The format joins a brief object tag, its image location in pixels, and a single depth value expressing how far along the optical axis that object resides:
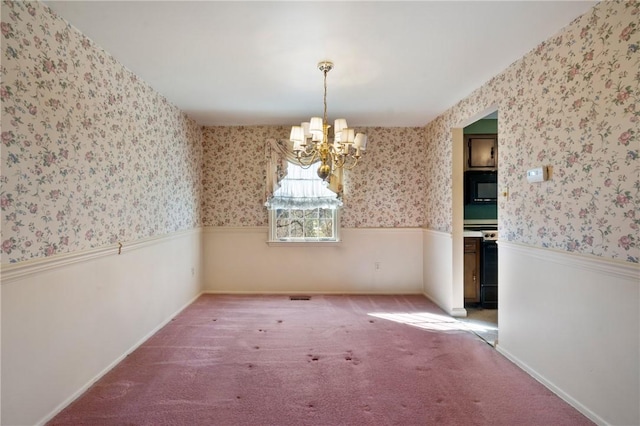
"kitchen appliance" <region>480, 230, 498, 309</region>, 3.96
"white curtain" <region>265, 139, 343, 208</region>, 4.56
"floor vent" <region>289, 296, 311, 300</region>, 4.39
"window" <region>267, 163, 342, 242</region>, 4.61
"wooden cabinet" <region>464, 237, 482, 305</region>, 4.01
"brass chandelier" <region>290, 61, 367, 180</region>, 2.58
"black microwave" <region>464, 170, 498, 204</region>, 4.37
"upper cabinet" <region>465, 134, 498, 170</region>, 4.34
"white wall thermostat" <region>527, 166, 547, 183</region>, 2.28
